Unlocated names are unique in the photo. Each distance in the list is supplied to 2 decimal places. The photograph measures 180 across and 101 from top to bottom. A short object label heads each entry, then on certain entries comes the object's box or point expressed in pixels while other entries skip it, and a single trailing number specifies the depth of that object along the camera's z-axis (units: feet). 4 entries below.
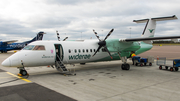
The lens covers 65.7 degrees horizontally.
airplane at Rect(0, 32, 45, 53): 146.20
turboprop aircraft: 37.63
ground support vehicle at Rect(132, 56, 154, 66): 60.23
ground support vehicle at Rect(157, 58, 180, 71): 46.24
